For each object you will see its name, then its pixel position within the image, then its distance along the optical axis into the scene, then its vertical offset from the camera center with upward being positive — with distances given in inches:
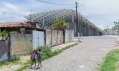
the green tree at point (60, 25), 751.1 +75.0
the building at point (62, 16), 1238.9 +233.7
